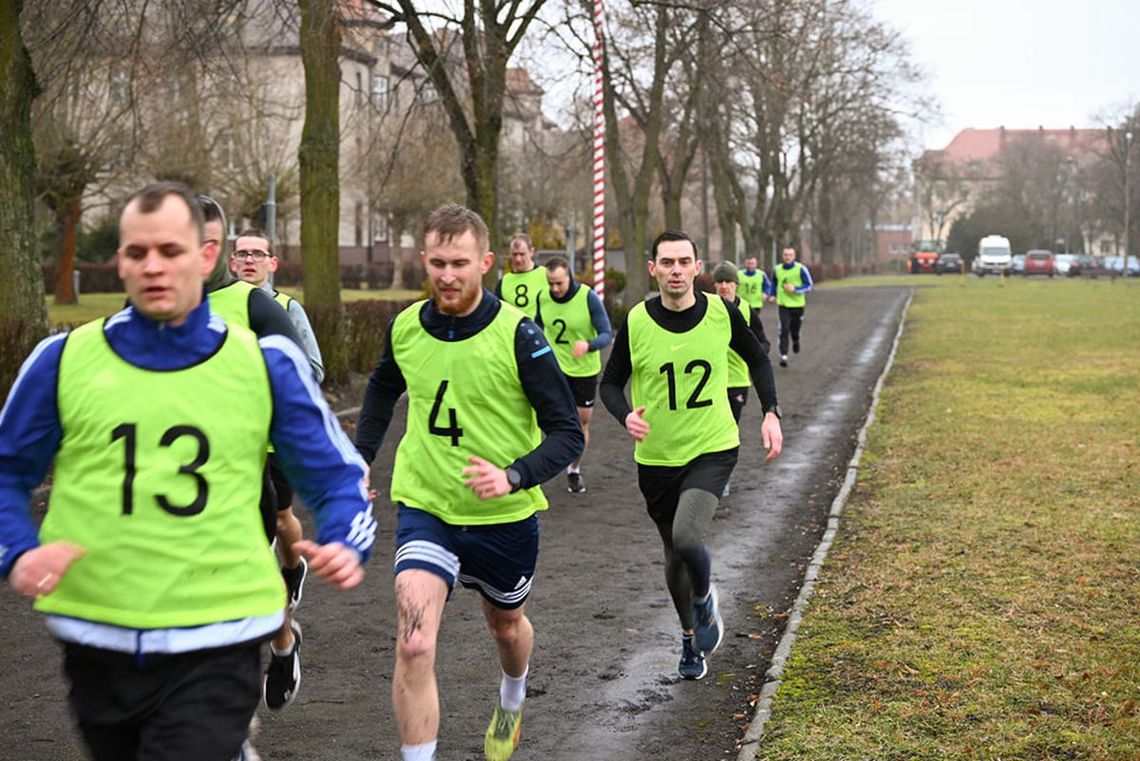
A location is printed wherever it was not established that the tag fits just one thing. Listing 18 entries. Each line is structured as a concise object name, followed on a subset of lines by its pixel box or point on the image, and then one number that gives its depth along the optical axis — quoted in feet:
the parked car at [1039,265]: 330.54
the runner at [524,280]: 46.03
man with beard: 17.66
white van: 328.70
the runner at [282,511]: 22.13
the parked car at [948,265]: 350.23
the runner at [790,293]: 84.58
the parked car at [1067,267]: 333.62
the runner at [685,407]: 23.94
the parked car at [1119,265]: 330.95
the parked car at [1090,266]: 324.84
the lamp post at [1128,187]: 271.00
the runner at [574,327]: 43.98
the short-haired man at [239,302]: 19.69
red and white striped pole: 73.51
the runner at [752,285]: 84.48
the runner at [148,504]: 11.64
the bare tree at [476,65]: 75.87
